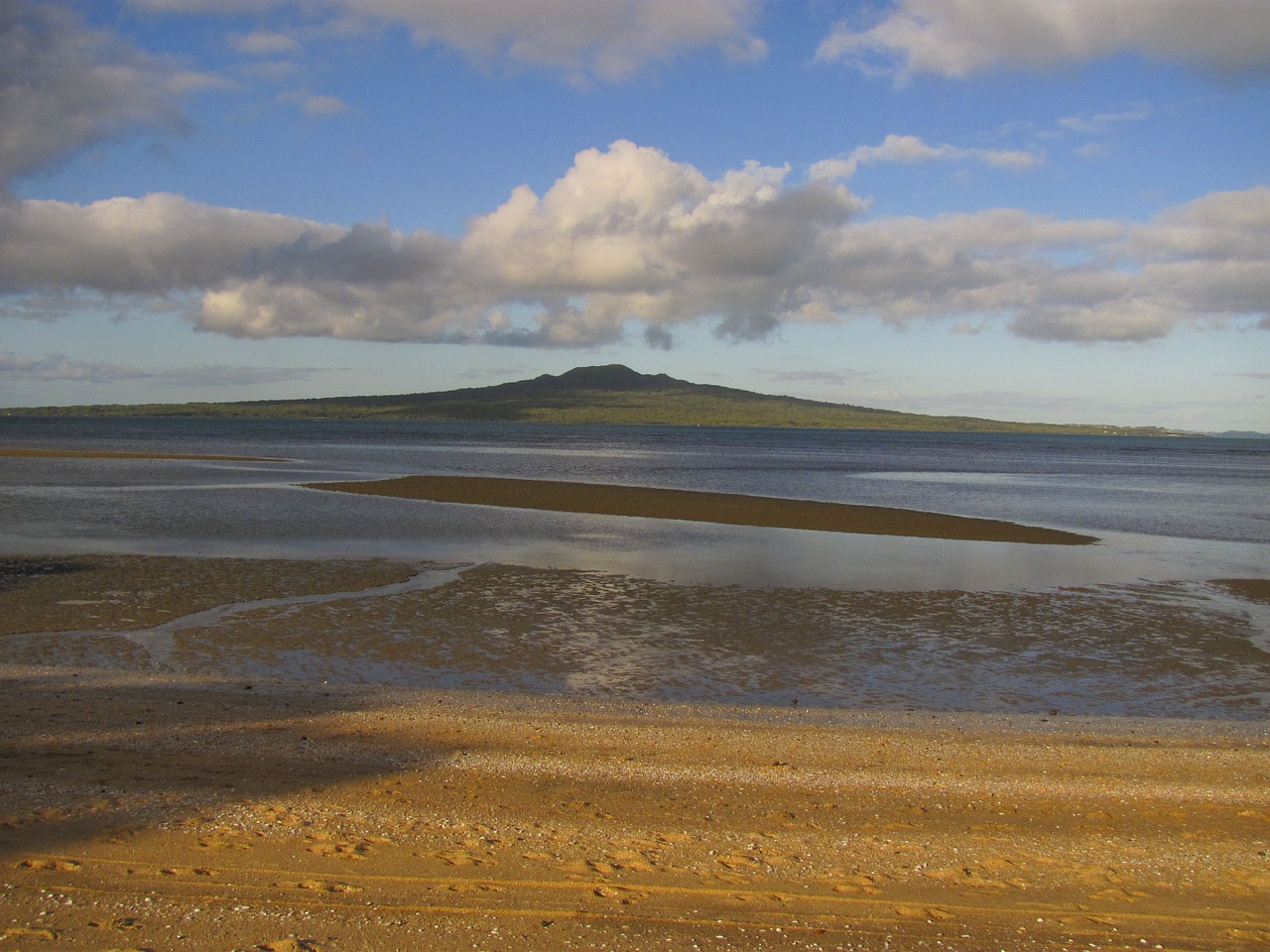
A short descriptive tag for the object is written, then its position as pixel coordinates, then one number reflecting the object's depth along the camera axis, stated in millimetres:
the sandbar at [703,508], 32531
